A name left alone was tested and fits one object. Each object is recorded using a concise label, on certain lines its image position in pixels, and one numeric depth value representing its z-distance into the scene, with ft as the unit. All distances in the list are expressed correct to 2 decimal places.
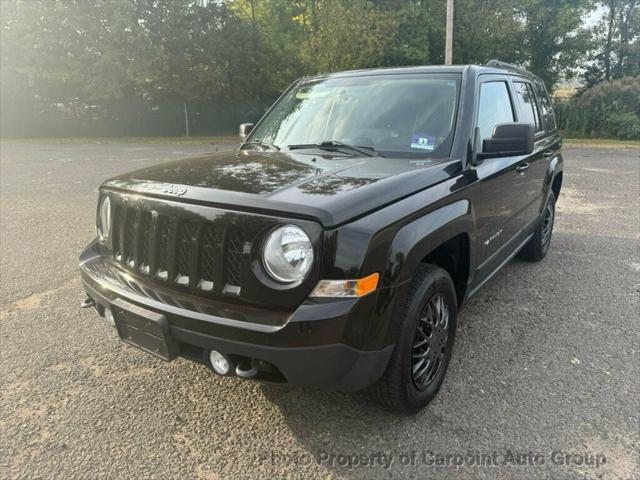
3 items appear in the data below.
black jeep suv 7.02
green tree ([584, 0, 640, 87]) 101.96
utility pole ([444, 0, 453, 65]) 60.75
